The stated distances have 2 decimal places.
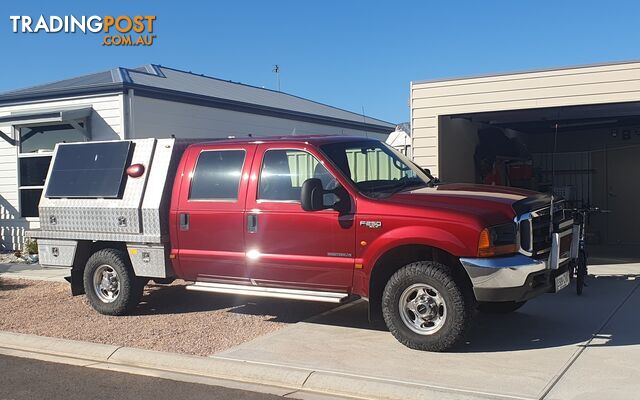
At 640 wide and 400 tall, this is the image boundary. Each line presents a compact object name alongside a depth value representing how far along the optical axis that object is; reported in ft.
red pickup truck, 19.81
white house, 43.86
